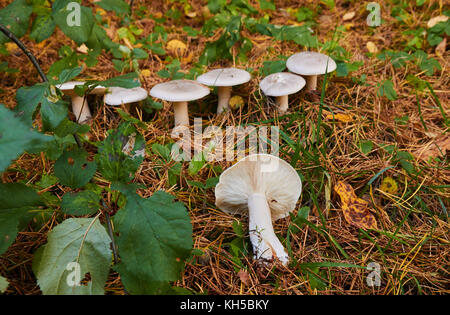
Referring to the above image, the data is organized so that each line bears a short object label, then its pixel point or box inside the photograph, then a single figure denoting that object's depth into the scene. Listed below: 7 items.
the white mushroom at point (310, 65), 0.67
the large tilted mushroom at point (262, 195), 0.53
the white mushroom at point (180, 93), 0.64
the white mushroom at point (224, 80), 0.67
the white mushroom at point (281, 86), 0.65
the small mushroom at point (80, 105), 0.68
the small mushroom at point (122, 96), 0.66
